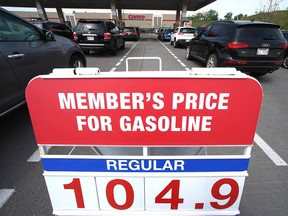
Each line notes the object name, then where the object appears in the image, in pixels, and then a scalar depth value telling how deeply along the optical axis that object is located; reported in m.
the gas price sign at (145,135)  1.20
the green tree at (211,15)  107.92
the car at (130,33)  23.98
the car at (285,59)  8.48
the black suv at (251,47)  5.59
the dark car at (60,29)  13.15
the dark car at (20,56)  2.82
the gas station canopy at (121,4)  33.69
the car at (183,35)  15.38
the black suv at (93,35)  10.41
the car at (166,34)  24.60
